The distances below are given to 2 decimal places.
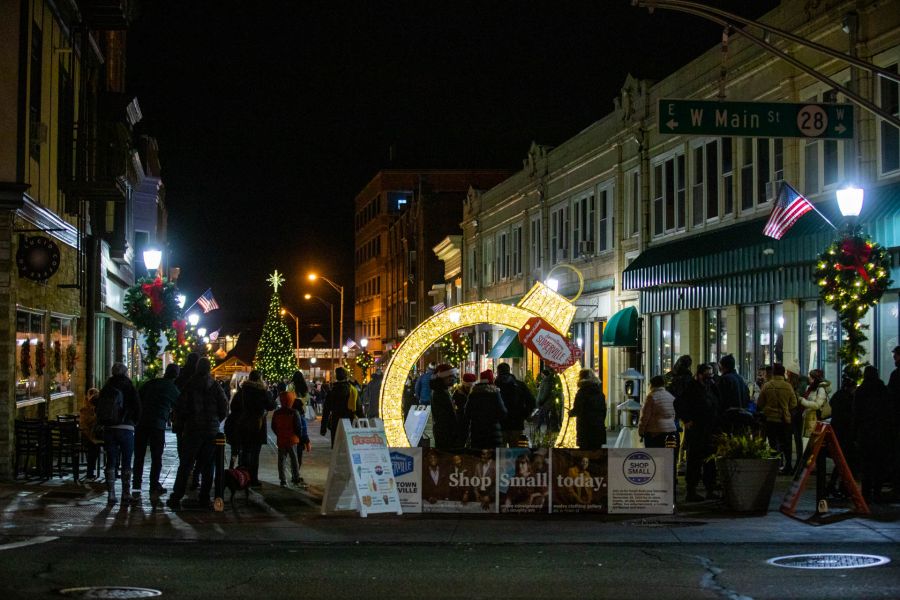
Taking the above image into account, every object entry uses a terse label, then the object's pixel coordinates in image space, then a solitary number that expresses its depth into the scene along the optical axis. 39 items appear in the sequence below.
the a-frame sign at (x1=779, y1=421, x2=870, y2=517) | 14.49
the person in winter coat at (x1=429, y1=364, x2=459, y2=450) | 17.73
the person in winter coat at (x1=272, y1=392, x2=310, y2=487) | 18.48
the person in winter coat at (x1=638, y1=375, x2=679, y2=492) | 16.84
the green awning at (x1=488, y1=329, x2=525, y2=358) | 34.50
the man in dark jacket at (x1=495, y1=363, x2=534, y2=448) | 19.16
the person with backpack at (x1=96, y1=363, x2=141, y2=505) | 16.23
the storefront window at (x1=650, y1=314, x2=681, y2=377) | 30.11
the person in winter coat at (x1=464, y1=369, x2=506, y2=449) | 17.03
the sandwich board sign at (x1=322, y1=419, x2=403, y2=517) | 14.75
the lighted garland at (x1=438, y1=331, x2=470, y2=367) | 44.91
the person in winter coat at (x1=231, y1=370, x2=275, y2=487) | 17.83
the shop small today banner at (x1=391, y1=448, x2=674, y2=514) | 14.91
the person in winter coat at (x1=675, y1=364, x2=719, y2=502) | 16.45
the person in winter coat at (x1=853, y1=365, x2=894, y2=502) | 15.64
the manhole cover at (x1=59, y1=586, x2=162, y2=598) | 9.68
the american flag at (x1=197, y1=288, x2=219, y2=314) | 41.81
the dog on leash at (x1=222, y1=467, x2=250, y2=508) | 15.98
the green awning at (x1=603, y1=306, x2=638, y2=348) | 31.97
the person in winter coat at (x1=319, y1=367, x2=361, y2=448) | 20.38
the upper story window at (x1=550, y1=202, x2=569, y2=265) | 39.72
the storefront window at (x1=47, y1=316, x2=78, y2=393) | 22.30
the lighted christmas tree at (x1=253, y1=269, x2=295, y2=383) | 68.12
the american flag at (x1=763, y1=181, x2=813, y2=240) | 20.45
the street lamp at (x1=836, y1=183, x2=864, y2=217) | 17.16
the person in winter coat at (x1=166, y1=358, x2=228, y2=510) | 15.73
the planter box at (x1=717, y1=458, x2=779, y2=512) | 15.02
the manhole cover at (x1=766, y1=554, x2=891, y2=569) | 11.00
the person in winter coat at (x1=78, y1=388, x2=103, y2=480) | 18.41
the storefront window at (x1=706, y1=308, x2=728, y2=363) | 27.38
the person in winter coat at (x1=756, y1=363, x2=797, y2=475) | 18.89
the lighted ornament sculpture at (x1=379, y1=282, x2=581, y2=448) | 19.73
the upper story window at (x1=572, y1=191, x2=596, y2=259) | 36.77
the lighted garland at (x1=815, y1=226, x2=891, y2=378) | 17.38
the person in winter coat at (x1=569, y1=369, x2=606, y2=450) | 17.11
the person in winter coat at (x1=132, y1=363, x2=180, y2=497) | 17.03
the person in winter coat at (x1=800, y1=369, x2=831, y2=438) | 19.61
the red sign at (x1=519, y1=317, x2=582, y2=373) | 19.58
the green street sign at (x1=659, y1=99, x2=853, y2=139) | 16.11
